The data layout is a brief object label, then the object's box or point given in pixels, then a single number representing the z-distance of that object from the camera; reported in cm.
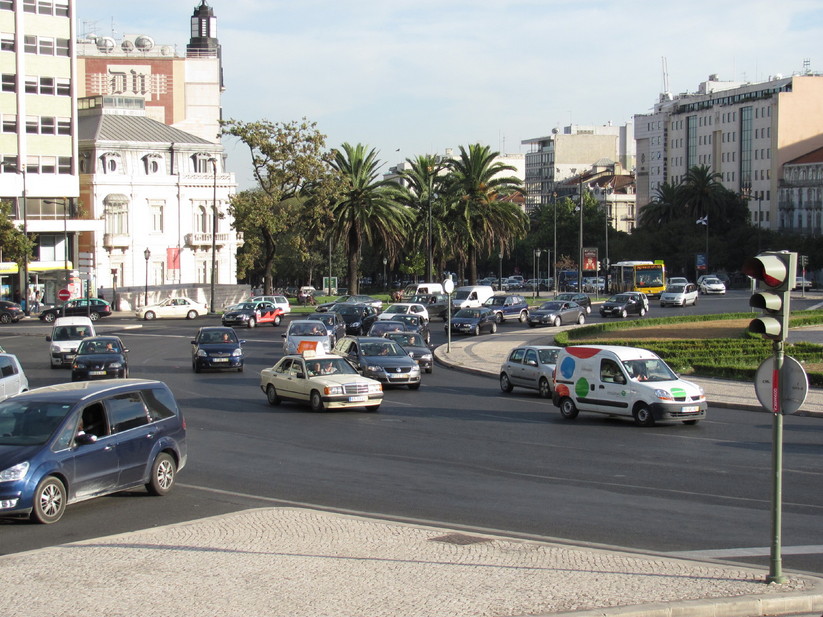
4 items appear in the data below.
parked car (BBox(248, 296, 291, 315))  6562
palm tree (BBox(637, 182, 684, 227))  12344
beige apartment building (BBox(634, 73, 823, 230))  13375
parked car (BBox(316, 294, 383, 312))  6373
